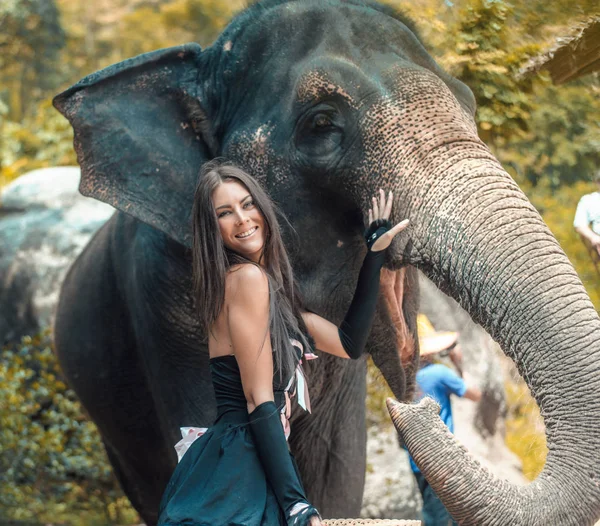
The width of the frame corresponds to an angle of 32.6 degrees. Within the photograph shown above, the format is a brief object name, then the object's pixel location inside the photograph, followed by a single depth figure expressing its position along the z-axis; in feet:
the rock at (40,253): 27.20
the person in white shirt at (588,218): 15.11
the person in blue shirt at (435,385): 16.57
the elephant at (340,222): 8.71
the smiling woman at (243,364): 8.41
